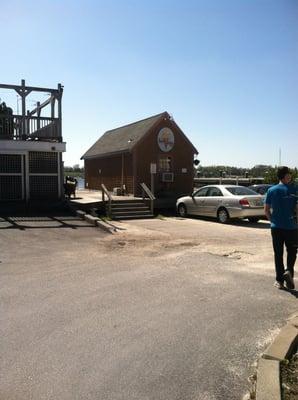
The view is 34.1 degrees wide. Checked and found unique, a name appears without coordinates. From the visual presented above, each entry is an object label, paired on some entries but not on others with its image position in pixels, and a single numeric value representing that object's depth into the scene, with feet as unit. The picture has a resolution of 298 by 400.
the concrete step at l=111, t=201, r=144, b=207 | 65.51
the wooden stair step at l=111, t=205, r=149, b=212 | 63.96
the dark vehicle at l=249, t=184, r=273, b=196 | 73.22
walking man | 24.17
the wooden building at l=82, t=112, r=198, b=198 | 83.10
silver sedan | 55.42
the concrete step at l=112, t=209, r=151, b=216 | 62.92
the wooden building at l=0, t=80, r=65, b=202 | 62.59
